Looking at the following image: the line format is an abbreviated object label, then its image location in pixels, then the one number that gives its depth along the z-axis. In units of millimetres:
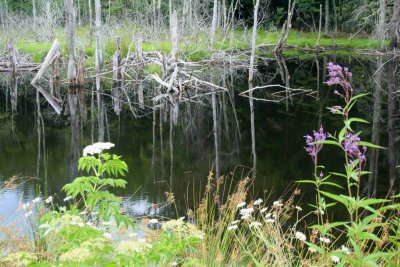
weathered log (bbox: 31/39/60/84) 20516
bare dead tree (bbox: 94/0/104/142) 20453
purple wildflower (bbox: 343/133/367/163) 3068
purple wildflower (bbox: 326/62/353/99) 3032
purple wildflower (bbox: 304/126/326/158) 3386
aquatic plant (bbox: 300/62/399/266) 2877
